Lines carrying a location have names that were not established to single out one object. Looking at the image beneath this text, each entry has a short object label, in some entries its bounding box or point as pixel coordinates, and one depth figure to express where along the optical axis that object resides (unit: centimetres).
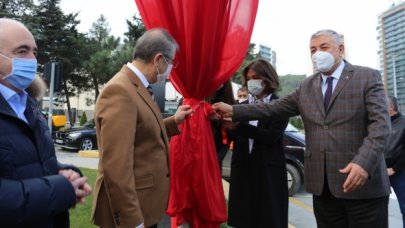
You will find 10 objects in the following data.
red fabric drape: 283
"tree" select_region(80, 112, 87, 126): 3020
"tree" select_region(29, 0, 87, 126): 3116
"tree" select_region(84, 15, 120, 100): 2844
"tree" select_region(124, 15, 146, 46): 3241
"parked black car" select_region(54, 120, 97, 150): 1566
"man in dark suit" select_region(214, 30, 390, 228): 243
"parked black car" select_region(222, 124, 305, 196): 781
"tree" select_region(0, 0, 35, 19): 3173
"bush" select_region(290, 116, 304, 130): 3272
